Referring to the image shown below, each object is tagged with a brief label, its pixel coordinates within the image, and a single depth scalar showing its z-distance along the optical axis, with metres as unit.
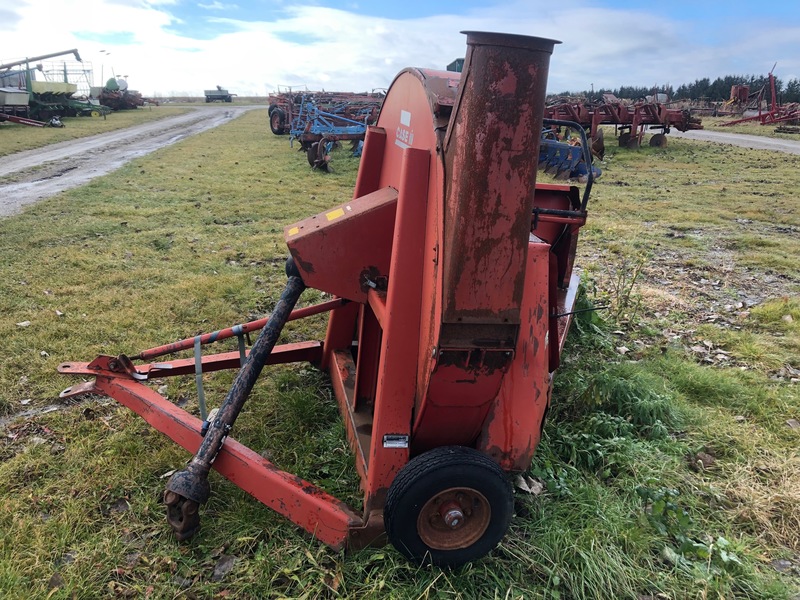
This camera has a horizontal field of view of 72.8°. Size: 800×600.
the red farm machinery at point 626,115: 16.09
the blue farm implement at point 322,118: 13.73
